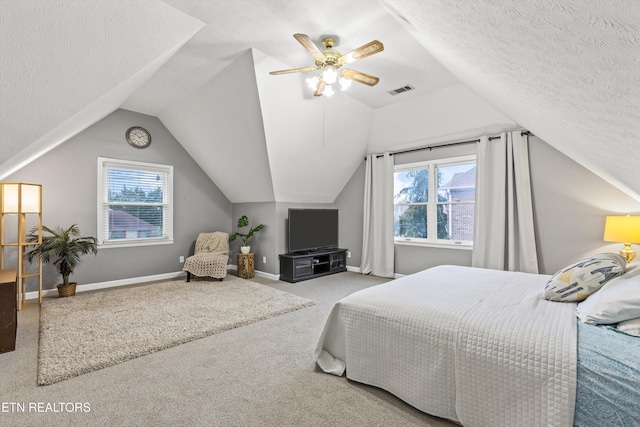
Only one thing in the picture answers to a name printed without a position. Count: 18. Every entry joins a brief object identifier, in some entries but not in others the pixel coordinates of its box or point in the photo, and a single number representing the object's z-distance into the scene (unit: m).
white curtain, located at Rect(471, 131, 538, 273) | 3.74
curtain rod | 3.80
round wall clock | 4.74
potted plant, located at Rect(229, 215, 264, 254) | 5.28
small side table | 5.22
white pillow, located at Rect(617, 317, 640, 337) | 1.41
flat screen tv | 5.15
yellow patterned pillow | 1.86
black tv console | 4.96
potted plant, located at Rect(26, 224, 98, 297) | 3.75
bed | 1.29
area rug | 2.35
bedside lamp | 2.81
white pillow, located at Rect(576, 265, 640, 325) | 1.45
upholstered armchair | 4.77
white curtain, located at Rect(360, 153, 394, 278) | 5.16
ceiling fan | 2.51
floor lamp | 3.42
